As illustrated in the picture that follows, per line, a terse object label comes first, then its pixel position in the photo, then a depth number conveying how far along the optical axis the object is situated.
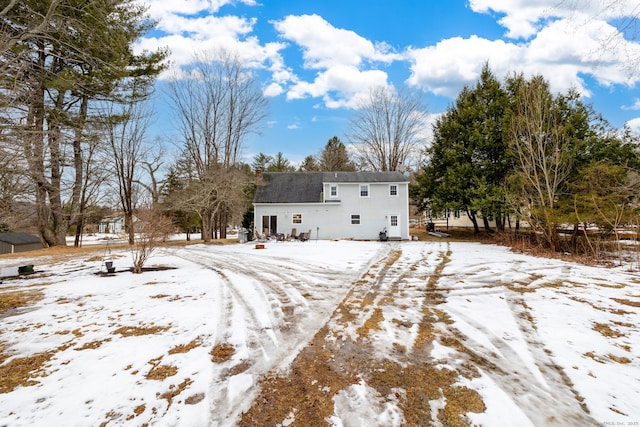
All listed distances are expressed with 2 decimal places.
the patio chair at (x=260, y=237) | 18.61
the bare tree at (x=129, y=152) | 18.34
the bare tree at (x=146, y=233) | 8.54
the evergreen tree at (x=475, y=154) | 18.06
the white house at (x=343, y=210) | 20.34
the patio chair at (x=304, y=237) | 18.58
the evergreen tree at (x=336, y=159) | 35.53
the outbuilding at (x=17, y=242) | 27.72
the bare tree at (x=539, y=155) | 12.69
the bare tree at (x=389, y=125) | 27.44
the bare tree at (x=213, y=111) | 20.27
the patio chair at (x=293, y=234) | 19.32
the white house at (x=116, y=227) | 51.64
